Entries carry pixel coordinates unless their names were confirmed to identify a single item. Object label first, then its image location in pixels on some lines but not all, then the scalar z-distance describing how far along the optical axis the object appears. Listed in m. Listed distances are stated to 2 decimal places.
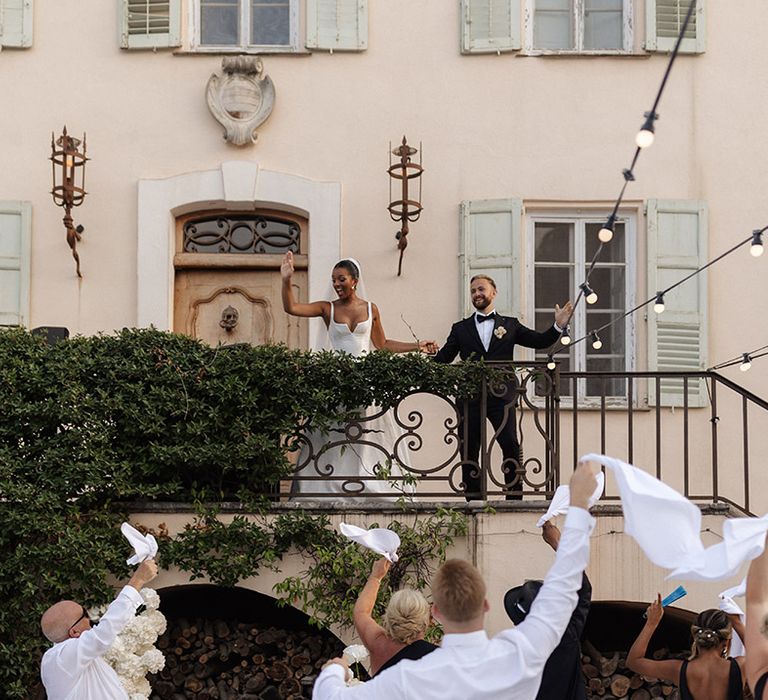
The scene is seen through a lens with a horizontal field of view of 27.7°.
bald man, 6.88
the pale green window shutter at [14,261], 12.73
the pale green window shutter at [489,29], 13.07
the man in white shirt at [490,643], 4.79
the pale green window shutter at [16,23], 13.04
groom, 10.78
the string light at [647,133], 7.09
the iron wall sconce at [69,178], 12.47
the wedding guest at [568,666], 6.33
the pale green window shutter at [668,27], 13.07
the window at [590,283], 12.96
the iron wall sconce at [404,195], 12.55
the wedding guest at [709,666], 7.45
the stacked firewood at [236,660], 10.85
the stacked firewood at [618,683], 11.03
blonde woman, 5.91
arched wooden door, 13.03
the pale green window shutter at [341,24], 13.05
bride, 10.68
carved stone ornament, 12.90
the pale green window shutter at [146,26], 13.04
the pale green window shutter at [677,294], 12.76
